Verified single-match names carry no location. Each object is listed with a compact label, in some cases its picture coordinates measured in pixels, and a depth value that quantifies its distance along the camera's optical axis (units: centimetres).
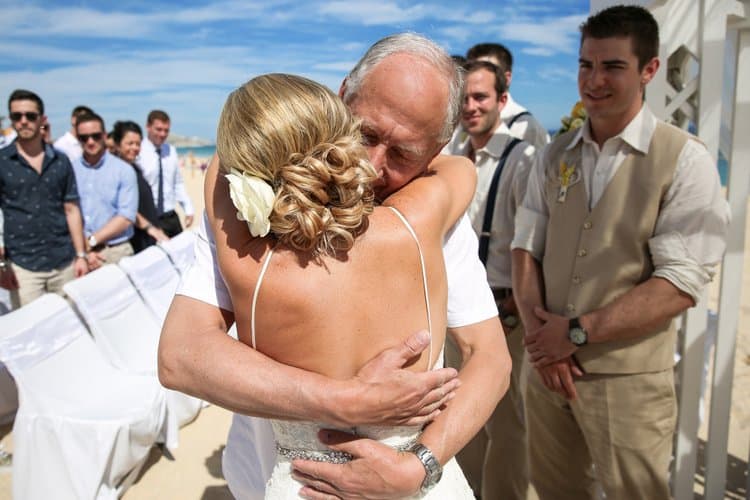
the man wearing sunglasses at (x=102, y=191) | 582
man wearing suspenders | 338
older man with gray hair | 121
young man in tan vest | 229
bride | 114
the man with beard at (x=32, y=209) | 501
